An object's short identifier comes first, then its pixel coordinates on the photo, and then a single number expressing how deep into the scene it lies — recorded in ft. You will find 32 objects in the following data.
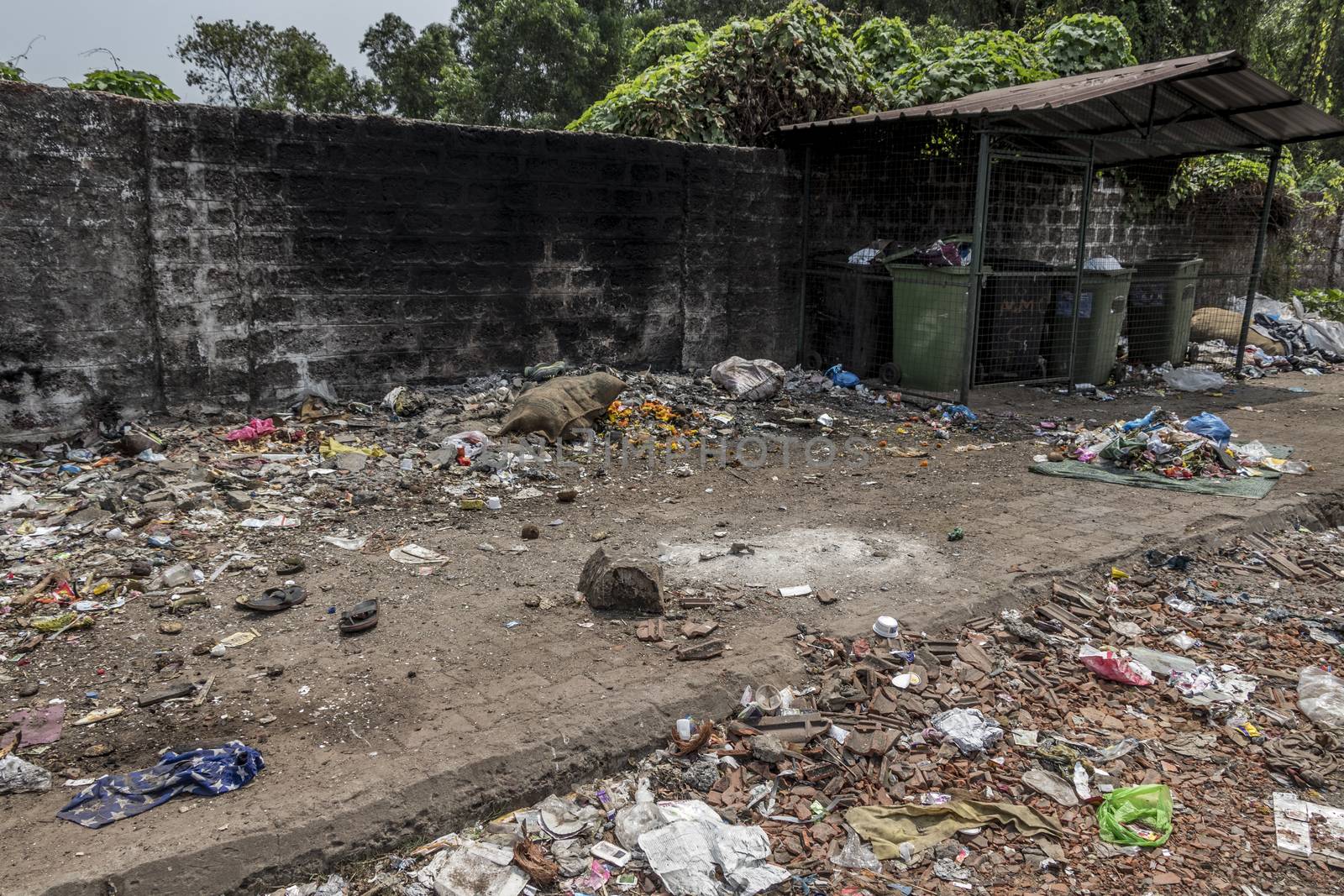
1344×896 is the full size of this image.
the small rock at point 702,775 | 8.72
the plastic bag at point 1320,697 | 9.99
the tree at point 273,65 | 66.08
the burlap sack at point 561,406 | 19.08
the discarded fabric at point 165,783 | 7.86
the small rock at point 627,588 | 11.91
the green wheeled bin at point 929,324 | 24.29
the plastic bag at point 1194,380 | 29.17
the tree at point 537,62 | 67.51
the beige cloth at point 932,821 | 8.14
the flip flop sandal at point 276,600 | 11.84
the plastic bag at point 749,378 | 24.17
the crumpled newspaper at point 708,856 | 7.48
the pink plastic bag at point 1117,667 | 10.79
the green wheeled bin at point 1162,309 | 30.48
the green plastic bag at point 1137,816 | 8.16
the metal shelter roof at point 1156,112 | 22.39
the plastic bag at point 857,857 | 7.81
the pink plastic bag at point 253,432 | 18.31
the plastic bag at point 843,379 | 26.78
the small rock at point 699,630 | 11.27
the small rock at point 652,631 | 11.19
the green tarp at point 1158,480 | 17.40
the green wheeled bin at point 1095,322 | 27.43
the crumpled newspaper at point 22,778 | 8.21
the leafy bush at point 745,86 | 27.78
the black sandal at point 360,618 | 11.28
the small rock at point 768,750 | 9.06
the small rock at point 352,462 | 17.38
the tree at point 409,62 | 71.77
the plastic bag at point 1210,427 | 19.65
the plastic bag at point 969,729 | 9.37
